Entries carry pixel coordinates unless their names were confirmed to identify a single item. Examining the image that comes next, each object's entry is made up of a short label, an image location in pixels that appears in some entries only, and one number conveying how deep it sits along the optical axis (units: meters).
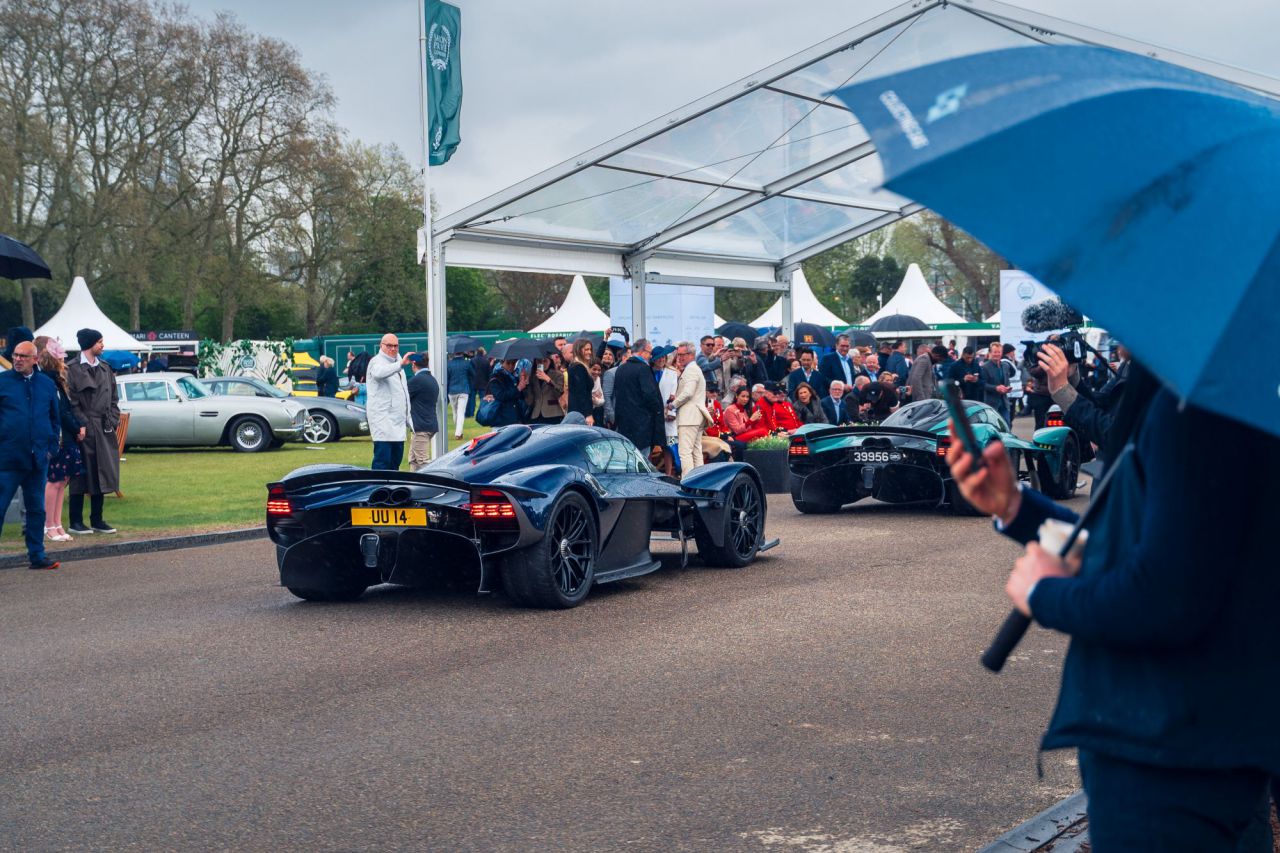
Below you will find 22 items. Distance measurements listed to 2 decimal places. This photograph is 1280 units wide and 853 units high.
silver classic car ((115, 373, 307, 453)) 26.59
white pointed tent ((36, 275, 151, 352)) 36.97
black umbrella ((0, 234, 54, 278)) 14.92
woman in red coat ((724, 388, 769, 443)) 18.86
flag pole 18.61
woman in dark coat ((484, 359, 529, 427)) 19.09
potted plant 18.39
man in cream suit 17.16
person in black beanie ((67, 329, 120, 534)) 13.88
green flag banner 21.09
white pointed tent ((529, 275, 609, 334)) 48.59
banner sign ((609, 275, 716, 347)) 25.80
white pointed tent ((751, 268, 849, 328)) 49.44
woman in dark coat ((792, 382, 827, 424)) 19.72
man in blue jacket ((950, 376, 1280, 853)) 2.12
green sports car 14.48
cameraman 6.48
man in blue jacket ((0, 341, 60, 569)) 11.38
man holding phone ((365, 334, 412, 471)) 16.45
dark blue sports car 8.64
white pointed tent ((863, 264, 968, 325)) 51.34
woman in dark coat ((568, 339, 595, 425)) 18.27
